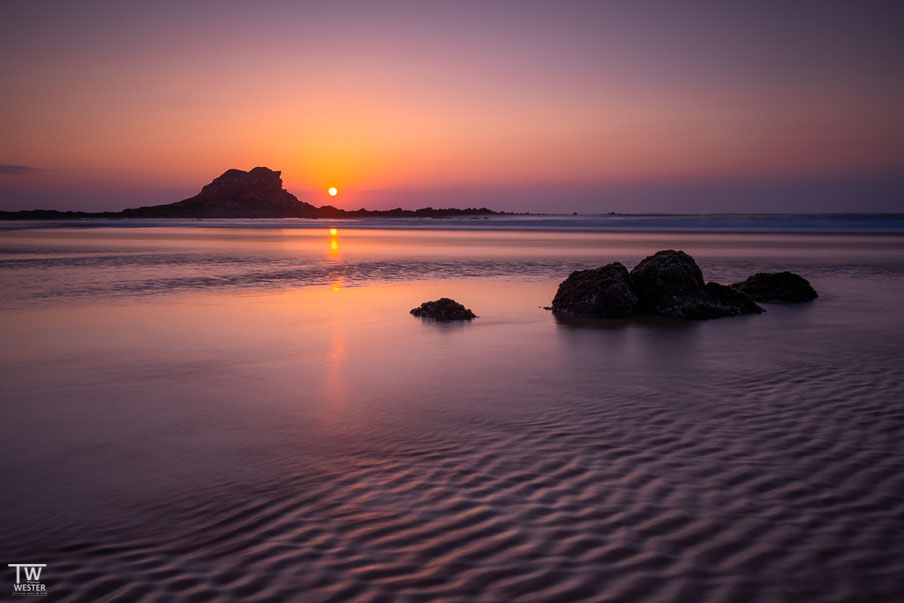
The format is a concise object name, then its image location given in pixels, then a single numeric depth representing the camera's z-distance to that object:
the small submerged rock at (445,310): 11.65
